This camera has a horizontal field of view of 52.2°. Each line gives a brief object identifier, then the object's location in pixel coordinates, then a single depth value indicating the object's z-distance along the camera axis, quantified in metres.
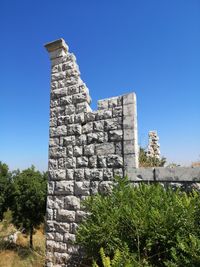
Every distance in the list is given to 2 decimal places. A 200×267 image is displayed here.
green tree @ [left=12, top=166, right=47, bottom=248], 9.67
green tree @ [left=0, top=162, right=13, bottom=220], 10.23
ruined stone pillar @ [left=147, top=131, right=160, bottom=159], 8.41
